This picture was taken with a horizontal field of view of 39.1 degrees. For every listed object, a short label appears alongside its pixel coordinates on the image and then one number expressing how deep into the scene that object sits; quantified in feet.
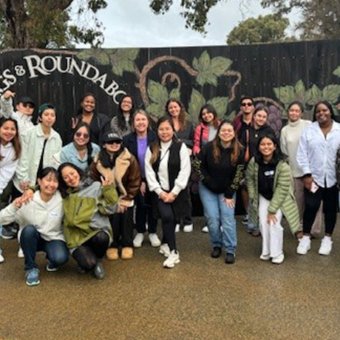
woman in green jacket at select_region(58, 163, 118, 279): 14.08
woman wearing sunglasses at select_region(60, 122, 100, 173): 16.14
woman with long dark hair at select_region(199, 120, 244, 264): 15.62
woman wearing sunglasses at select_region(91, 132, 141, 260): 15.47
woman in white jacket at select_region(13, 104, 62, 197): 16.67
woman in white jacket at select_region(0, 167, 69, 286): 13.96
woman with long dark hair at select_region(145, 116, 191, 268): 15.55
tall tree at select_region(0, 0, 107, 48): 30.53
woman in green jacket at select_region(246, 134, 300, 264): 15.52
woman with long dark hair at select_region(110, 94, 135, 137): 18.06
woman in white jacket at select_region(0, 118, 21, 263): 15.74
